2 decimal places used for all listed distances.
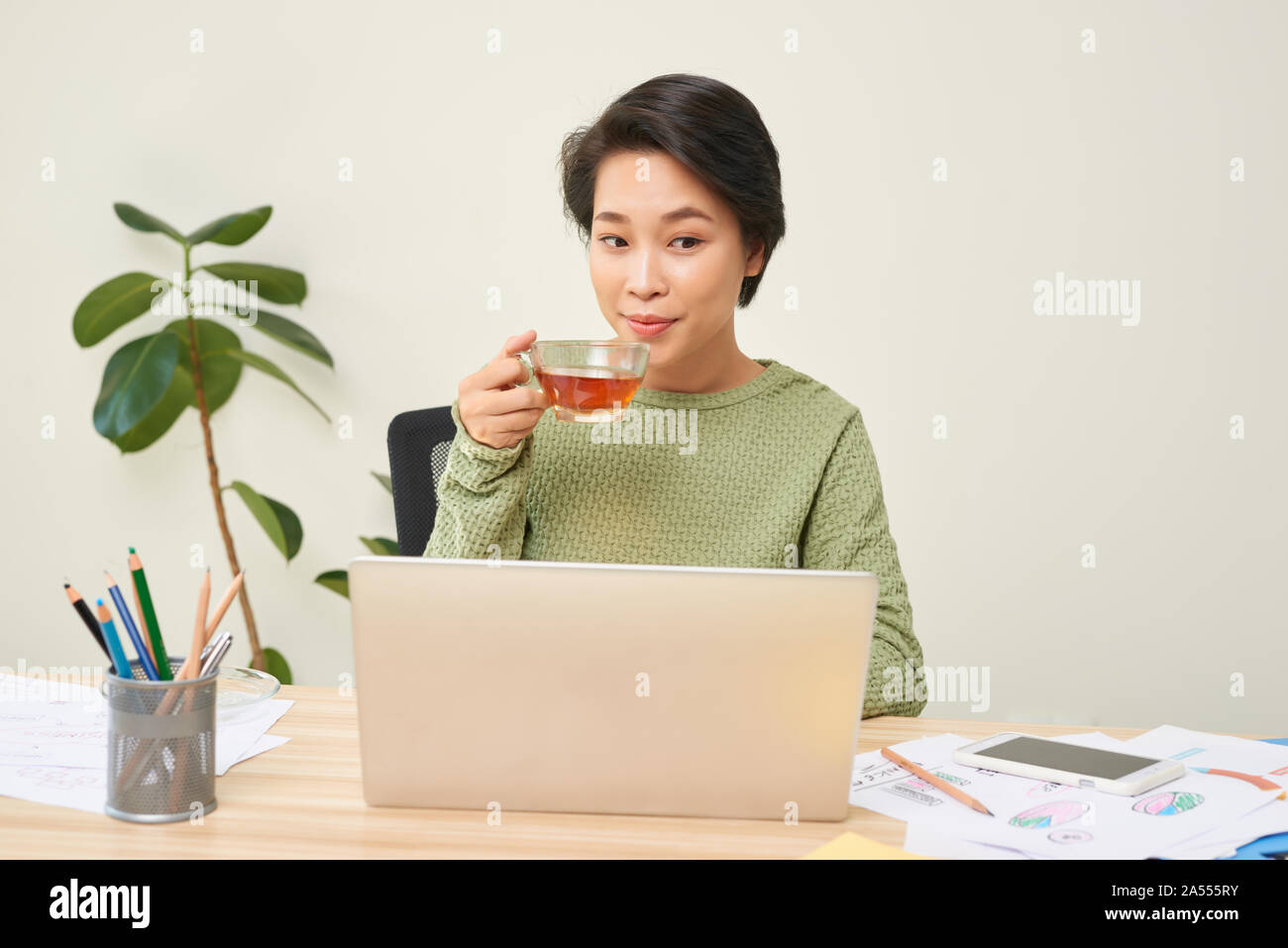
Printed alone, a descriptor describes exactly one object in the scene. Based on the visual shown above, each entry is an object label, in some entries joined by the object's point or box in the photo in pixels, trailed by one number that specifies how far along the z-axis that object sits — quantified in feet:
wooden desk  2.79
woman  4.77
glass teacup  3.81
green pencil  3.05
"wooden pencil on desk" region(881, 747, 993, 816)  3.16
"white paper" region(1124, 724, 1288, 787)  3.58
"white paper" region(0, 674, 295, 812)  3.20
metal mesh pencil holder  2.92
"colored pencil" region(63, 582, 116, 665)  3.01
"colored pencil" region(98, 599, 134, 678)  2.94
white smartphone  3.33
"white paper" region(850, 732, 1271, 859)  2.93
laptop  2.83
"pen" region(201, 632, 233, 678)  3.10
